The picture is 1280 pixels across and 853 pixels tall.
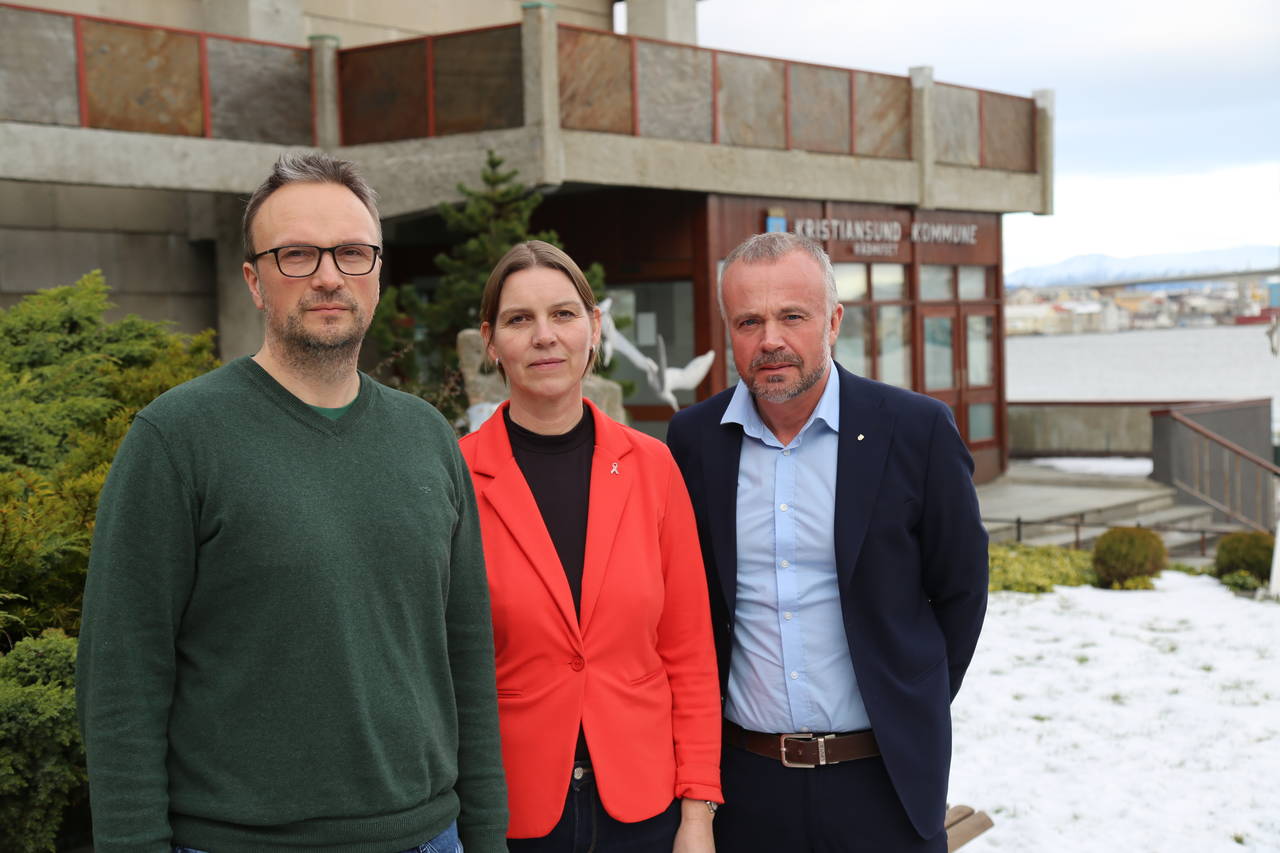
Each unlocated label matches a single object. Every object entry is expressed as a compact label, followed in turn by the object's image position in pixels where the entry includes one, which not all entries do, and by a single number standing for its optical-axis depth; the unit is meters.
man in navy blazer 3.09
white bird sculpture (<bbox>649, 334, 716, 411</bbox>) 15.59
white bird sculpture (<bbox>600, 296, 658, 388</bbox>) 12.84
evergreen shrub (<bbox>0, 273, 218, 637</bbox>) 4.25
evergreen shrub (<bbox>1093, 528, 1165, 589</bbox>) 11.64
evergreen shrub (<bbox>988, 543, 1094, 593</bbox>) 11.57
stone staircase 15.80
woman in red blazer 2.81
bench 4.86
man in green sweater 2.09
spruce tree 12.69
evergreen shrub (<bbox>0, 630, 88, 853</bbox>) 3.53
